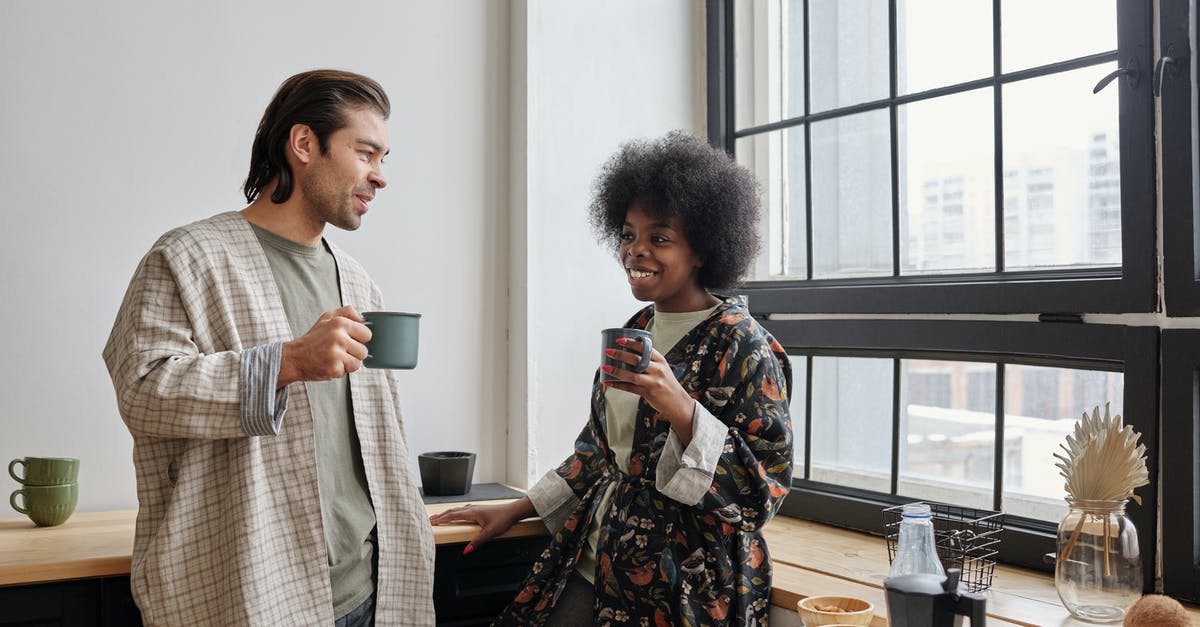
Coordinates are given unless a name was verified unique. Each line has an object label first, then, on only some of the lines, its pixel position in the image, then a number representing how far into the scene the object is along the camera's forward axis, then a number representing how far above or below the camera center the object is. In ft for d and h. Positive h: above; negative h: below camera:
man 4.89 -0.41
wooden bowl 4.98 -1.46
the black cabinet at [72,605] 5.33 -1.55
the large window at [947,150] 6.29 +1.39
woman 5.48 -0.67
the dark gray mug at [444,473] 7.56 -1.11
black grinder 3.64 -1.03
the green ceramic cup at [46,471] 6.33 -0.93
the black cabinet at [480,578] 6.76 -1.76
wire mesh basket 5.85 -1.34
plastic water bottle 4.82 -1.07
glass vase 5.06 -1.19
